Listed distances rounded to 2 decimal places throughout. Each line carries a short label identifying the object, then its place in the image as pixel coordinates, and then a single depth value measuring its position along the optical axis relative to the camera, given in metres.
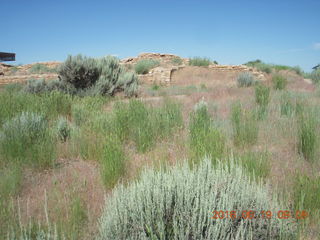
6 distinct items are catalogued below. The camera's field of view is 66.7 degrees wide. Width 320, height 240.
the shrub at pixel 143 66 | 15.36
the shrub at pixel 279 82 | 9.26
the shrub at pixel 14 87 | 10.20
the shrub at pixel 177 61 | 19.94
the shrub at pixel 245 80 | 11.04
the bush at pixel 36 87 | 8.92
